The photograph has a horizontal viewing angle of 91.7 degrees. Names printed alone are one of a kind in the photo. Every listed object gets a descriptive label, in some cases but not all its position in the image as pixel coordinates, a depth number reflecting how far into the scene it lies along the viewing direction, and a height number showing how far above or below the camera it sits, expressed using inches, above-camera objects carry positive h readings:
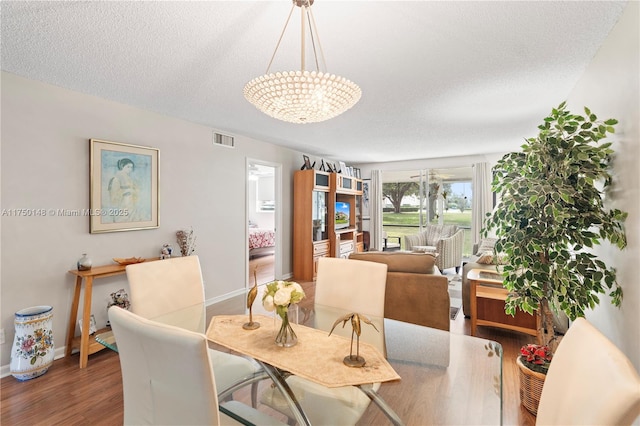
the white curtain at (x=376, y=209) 296.0 +4.9
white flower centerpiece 56.0 -15.8
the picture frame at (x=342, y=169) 260.4 +38.1
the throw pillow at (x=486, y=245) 194.7 -20.3
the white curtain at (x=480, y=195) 244.5 +15.1
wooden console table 102.7 -34.4
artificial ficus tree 67.8 -0.7
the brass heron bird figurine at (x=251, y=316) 64.6 -22.8
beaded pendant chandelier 58.8 +24.0
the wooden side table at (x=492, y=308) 119.3 -38.1
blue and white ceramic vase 92.5 -39.9
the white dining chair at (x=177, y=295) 65.7 -22.1
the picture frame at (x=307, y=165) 225.7 +35.8
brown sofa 107.1 -26.6
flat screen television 246.1 +0.0
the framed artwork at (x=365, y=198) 303.4 +15.8
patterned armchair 225.3 -21.3
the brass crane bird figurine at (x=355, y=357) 47.9 -24.9
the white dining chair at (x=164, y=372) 35.9 -19.7
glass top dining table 51.0 -29.5
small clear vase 59.1 -23.7
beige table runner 49.6 -25.4
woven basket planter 76.3 -43.5
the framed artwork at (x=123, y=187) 115.6 +10.9
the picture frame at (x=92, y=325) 111.4 -40.3
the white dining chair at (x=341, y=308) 54.3 -26.2
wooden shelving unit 215.9 -5.0
